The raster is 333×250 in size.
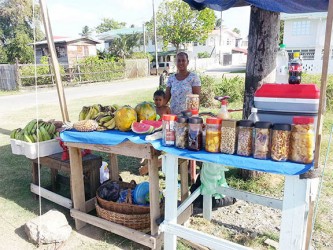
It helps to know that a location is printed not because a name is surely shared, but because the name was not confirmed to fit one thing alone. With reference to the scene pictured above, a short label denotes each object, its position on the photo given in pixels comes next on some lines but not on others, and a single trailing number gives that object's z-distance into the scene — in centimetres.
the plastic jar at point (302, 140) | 174
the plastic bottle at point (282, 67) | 265
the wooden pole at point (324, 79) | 163
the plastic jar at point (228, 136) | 194
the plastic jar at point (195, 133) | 206
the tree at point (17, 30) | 2405
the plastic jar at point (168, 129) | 218
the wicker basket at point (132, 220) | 284
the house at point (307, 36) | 2239
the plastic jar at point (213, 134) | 199
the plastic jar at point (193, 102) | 246
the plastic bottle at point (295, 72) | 206
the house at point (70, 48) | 2614
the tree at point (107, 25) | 7188
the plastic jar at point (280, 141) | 180
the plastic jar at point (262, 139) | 184
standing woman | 359
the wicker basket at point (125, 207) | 292
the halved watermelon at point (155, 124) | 259
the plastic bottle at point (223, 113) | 213
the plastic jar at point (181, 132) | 212
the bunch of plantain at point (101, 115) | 279
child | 383
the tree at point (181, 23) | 3291
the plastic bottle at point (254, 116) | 208
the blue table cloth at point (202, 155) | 178
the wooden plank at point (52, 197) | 334
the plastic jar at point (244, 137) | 191
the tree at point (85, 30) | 8401
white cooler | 191
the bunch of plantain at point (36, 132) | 346
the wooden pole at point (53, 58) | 328
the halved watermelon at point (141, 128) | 251
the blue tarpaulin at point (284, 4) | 266
